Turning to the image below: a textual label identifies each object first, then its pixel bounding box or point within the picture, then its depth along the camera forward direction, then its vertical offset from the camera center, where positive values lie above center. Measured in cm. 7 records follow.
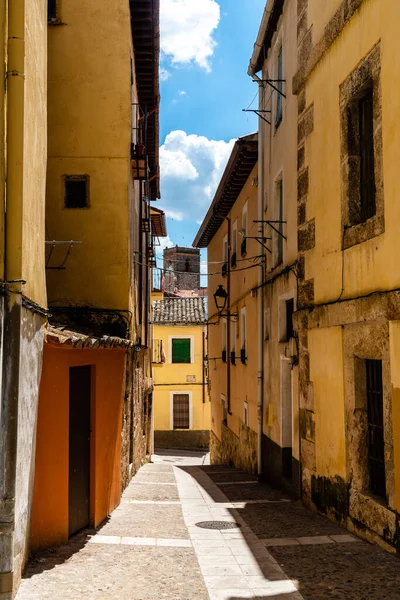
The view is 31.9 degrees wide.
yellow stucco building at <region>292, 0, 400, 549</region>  733 +122
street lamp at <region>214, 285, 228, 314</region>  1939 +195
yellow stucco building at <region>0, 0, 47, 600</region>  560 +71
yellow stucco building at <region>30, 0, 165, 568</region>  1088 +289
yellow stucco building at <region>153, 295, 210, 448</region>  3259 -83
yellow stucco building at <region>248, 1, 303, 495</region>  1166 +233
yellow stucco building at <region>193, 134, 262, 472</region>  1617 +136
